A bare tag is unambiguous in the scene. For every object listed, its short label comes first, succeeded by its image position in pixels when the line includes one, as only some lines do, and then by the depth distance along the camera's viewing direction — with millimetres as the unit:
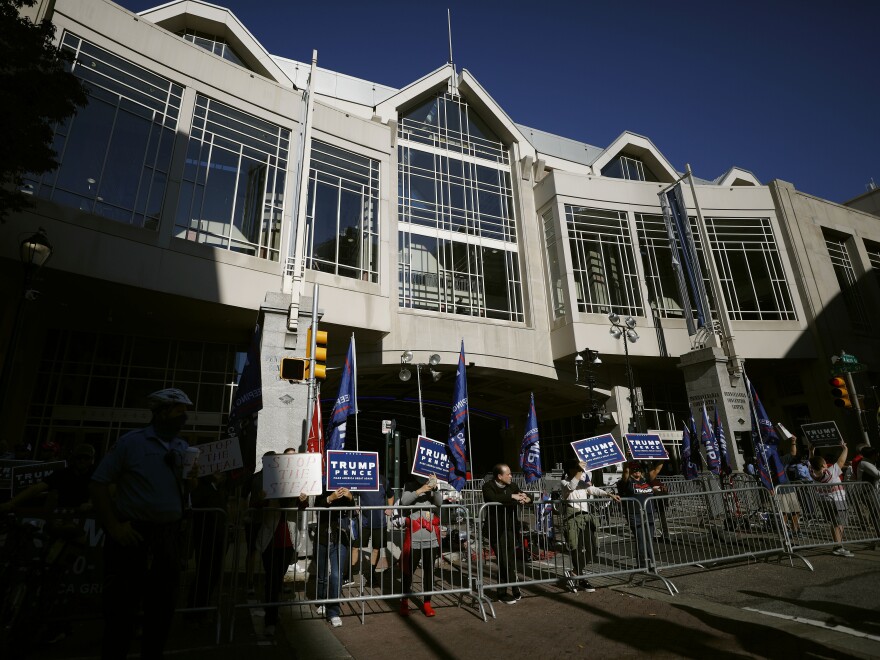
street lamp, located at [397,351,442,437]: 17578
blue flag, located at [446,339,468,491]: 10469
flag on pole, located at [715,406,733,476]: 15805
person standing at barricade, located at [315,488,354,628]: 6125
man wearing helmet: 3508
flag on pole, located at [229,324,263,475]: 9750
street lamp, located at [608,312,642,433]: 21062
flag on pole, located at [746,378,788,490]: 13211
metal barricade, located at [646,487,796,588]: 8305
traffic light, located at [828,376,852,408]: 14798
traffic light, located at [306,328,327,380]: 9914
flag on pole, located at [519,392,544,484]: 13086
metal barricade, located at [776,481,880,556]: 9102
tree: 8727
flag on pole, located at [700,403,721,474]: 15883
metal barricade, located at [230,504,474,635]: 5918
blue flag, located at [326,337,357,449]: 10443
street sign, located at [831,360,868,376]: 17500
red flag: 10047
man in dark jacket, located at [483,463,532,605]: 7008
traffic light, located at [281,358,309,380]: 9180
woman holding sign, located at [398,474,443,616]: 6430
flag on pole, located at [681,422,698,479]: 16062
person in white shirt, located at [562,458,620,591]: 7363
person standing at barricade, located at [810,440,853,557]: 8945
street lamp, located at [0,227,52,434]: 8305
